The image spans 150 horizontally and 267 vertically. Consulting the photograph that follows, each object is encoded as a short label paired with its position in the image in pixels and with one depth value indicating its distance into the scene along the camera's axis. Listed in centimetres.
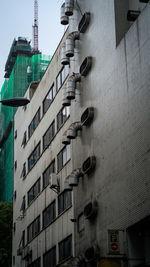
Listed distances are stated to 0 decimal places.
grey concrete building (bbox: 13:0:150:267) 2458
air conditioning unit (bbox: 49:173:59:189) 3956
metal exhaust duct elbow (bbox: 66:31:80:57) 3519
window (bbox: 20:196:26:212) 5128
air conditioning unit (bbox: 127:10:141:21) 2827
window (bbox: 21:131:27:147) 5301
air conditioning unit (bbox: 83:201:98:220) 2917
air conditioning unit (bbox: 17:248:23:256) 4962
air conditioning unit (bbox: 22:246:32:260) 4678
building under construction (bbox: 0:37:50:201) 9388
